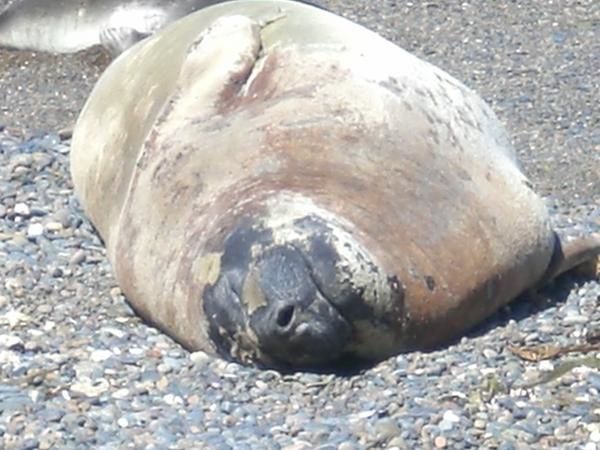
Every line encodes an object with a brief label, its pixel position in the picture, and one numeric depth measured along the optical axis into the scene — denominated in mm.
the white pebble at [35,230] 10387
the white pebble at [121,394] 7687
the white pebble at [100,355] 8202
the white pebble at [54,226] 10500
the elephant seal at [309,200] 7648
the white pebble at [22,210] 10698
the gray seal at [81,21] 15883
